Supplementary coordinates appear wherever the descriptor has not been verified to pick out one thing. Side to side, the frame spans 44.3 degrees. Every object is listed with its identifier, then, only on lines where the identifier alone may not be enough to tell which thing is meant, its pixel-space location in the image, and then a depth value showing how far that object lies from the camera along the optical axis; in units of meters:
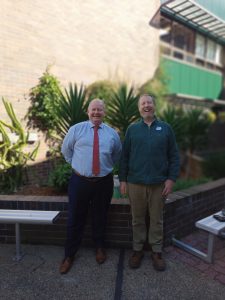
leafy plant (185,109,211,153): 7.20
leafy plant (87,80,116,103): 7.13
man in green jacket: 2.70
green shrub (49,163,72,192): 3.75
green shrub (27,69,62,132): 5.87
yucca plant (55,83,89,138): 4.33
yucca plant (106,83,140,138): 4.66
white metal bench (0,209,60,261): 2.82
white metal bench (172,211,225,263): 2.76
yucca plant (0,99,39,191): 4.60
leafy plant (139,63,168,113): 8.57
